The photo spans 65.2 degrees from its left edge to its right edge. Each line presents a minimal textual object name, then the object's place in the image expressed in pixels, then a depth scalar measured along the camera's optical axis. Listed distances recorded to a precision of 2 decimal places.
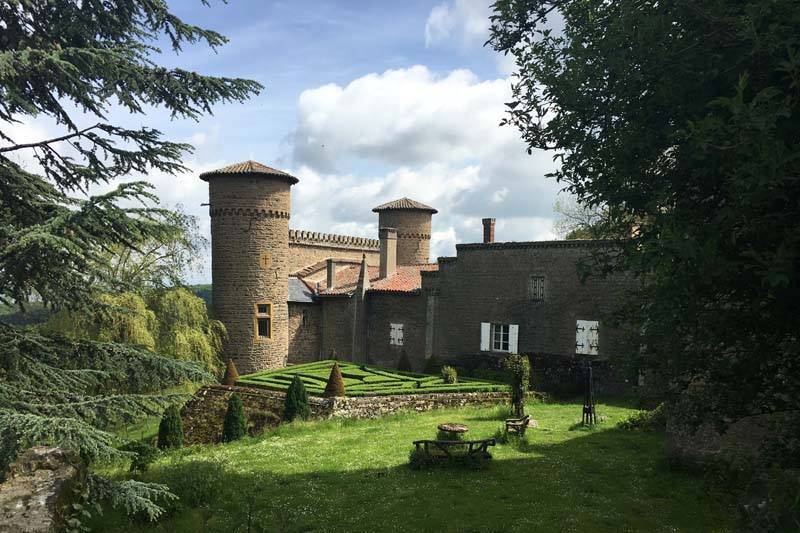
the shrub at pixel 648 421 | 18.16
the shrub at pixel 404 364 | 29.55
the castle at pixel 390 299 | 26.25
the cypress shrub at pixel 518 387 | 19.73
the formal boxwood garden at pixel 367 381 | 23.03
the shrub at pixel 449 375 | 24.83
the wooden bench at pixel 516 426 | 17.11
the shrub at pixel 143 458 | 14.11
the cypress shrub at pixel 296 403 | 20.58
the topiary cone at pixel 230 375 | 24.02
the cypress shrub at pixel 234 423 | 20.14
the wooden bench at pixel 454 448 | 14.36
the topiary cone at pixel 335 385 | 21.36
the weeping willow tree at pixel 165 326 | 24.34
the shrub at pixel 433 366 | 28.82
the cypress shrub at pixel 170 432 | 19.91
